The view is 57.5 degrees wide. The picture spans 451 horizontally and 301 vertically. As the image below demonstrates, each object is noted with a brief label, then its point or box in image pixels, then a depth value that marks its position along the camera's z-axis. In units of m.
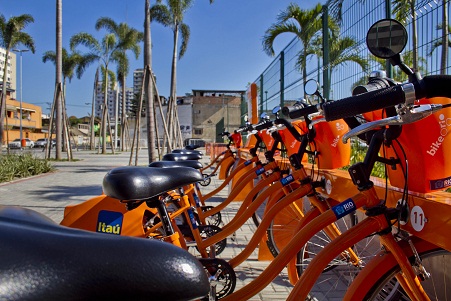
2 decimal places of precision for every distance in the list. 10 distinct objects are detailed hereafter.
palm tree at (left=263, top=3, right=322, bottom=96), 6.97
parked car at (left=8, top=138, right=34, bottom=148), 51.42
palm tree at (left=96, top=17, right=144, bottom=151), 26.53
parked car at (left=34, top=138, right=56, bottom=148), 56.57
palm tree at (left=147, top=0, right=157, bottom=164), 12.10
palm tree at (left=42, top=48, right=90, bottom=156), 31.43
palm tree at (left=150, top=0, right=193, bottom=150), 17.78
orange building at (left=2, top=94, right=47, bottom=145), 60.59
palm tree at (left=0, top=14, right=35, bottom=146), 18.77
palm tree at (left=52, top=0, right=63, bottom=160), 17.06
